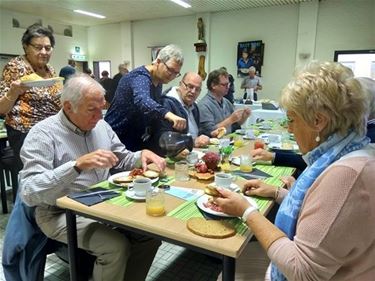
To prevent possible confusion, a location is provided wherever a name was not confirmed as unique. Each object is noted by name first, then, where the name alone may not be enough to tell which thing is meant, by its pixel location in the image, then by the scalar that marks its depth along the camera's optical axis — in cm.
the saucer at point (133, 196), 125
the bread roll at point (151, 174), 149
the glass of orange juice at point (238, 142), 230
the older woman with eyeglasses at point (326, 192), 75
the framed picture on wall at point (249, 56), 692
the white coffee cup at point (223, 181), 137
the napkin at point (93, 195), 124
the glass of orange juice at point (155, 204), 112
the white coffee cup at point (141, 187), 128
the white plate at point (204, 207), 110
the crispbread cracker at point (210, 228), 97
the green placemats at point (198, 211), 104
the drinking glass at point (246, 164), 168
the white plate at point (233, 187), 135
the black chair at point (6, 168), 263
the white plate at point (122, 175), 141
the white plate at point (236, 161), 179
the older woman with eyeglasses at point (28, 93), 216
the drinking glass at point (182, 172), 152
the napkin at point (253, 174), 157
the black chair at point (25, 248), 142
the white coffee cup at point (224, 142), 219
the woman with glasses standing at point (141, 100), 197
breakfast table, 95
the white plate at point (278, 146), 216
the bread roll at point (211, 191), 117
